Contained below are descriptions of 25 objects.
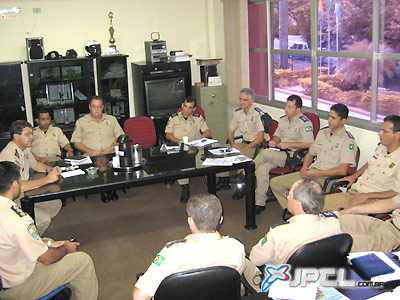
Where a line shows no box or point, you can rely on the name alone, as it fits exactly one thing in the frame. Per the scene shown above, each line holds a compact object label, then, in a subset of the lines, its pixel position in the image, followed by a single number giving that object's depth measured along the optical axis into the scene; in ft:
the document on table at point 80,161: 16.40
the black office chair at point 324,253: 8.71
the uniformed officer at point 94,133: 20.38
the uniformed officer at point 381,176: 13.69
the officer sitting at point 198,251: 8.23
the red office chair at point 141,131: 21.47
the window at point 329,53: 17.53
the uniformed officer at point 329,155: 16.26
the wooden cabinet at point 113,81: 24.36
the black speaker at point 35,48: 22.93
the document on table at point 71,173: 15.07
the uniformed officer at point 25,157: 15.46
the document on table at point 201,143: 18.44
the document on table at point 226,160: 15.78
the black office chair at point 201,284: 7.79
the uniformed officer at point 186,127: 21.33
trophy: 24.72
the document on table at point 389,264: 8.30
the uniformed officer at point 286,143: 18.63
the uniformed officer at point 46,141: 20.03
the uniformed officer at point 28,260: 9.89
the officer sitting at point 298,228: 9.20
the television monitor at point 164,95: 25.09
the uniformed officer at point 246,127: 20.39
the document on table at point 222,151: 17.11
